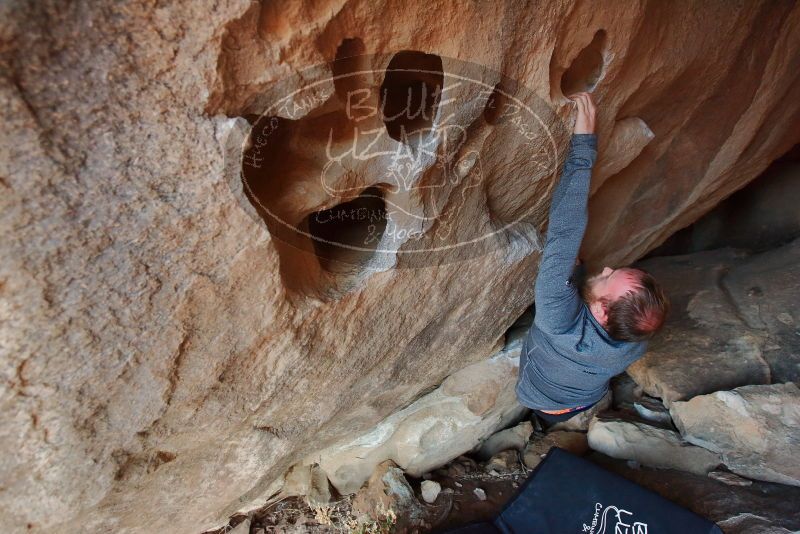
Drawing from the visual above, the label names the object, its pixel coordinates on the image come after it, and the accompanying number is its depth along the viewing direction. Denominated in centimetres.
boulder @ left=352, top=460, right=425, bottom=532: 214
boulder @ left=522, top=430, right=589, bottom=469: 241
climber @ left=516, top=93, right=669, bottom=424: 138
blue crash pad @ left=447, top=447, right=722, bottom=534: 171
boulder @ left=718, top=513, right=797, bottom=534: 170
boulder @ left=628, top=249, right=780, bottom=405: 219
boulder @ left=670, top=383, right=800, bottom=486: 188
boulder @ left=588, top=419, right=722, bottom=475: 207
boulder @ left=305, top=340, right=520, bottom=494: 220
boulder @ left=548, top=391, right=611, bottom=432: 246
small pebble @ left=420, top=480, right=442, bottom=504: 225
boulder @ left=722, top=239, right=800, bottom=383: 217
